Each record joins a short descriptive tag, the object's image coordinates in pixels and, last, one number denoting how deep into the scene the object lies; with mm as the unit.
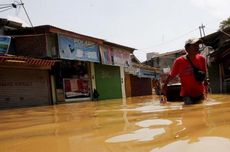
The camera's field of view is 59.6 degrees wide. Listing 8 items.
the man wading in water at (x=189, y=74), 3617
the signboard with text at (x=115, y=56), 13394
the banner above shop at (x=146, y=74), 18773
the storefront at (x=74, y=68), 10838
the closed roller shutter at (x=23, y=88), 9084
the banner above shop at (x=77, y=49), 10558
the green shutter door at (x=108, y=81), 13743
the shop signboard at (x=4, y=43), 9040
